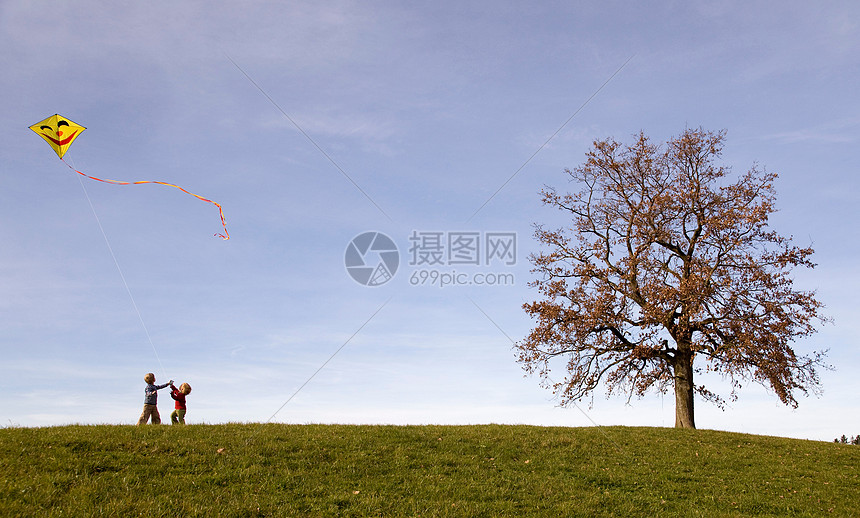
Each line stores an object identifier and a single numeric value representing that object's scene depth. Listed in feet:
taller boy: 66.28
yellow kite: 60.80
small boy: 67.56
